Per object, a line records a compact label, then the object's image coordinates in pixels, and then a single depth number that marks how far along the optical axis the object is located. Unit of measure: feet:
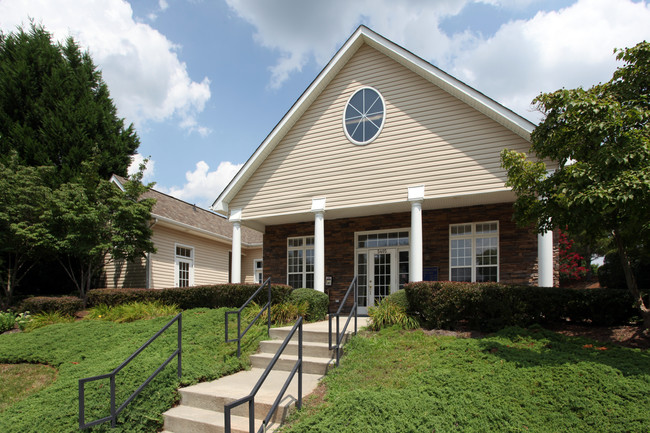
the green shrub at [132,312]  36.33
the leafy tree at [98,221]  44.21
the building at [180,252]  52.39
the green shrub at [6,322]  38.73
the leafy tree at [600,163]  18.04
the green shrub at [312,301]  34.32
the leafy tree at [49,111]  57.57
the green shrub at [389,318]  28.45
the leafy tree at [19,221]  44.45
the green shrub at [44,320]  37.70
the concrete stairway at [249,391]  17.15
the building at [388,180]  34.40
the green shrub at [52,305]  41.93
